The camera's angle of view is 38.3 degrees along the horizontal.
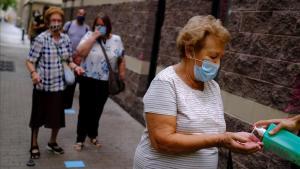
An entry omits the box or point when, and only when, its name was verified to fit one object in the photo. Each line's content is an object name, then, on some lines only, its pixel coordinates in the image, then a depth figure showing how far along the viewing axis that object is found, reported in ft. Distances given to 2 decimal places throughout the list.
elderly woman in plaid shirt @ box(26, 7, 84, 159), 16.79
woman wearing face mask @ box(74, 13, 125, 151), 18.61
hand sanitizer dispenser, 7.80
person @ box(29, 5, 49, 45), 28.70
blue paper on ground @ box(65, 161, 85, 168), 17.16
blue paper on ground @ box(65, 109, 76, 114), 26.31
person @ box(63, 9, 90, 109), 28.73
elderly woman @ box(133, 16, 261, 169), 7.67
